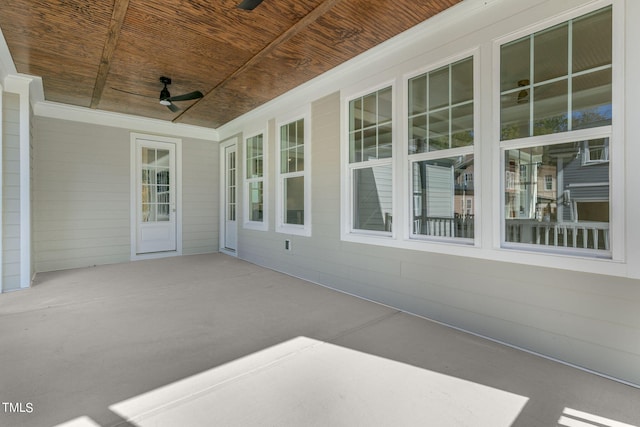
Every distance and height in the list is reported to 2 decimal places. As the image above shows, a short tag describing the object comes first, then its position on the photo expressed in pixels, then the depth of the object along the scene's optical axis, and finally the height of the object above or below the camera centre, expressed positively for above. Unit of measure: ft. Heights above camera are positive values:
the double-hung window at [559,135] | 6.90 +1.83
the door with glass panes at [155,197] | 19.71 +0.91
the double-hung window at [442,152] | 9.13 +1.84
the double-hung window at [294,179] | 14.83 +1.66
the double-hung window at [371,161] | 11.29 +1.91
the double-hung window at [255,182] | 18.07 +1.76
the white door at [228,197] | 21.75 +0.96
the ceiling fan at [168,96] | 13.73 +5.23
